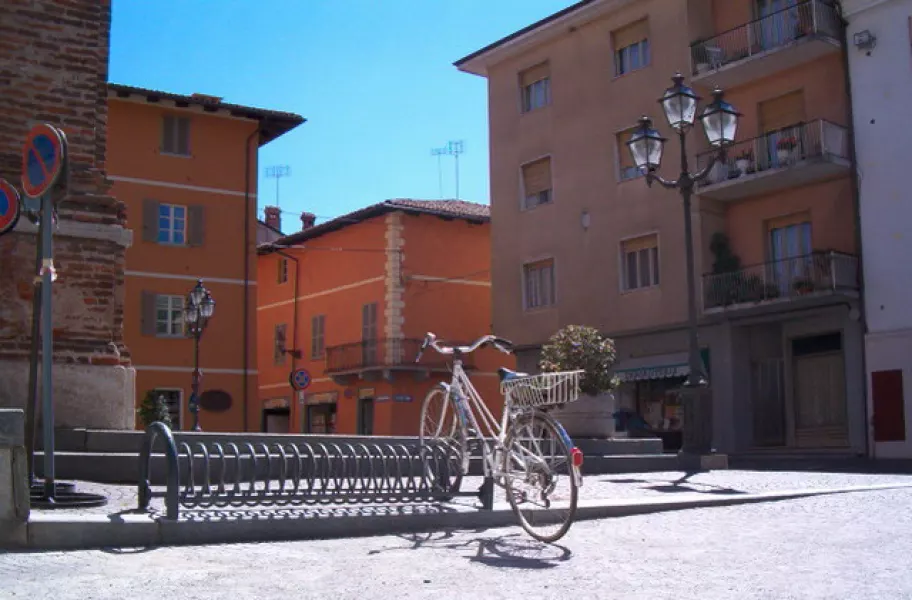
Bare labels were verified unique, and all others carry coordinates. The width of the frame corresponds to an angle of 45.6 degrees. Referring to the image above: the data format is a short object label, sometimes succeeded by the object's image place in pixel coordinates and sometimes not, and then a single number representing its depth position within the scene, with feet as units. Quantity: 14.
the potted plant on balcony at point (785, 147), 89.97
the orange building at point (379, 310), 137.69
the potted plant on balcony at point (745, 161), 93.91
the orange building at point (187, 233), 120.78
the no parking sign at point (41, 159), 24.77
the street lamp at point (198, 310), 92.17
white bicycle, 22.93
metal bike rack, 23.94
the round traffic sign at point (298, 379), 97.25
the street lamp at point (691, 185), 50.96
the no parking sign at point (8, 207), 26.48
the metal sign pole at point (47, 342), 24.93
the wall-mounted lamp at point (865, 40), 87.04
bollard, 20.81
